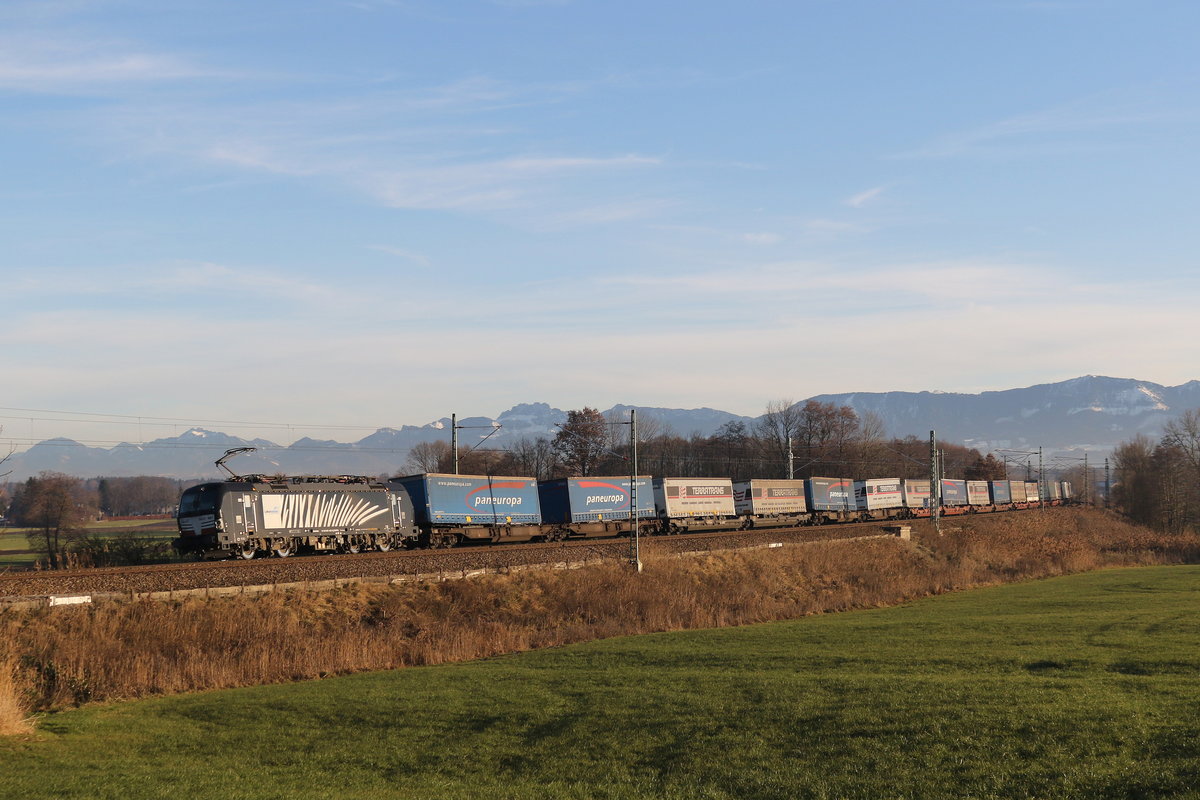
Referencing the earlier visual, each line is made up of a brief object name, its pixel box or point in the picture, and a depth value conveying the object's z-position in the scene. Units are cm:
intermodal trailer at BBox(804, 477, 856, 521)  8406
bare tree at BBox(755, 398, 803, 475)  15194
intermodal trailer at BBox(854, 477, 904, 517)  9200
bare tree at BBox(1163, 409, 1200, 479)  12775
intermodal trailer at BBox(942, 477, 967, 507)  10312
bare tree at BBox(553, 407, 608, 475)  13925
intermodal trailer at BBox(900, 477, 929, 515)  10056
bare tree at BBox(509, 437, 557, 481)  14361
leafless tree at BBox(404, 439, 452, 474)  17850
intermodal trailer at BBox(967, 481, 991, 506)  11244
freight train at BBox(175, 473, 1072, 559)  4084
